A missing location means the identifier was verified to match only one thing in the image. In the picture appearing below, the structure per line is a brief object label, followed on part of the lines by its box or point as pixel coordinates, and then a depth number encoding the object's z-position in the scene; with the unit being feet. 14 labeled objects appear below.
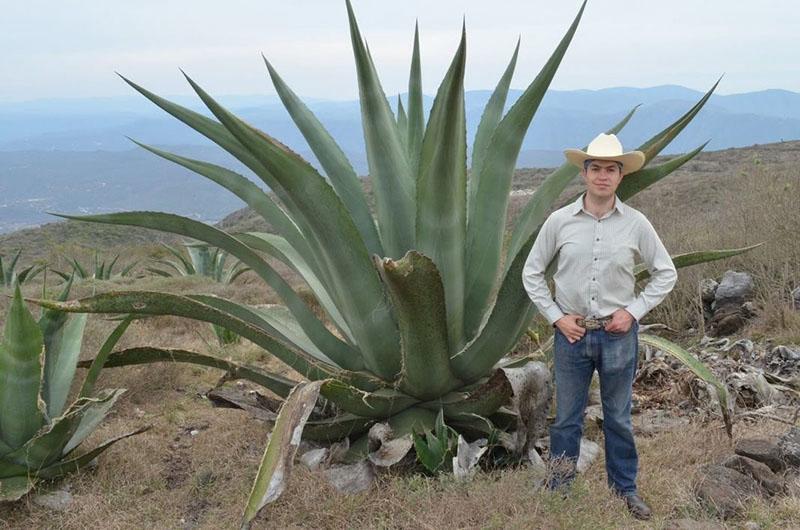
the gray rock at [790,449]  8.59
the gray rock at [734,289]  16.21
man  7.59
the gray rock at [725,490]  7.59
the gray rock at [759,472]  8.10
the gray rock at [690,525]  7.18
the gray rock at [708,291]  16.80
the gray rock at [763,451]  8.59
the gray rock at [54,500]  8.78
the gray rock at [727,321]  15.40
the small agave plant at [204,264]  34.78
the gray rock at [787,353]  12.56
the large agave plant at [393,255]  7.85
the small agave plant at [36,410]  8.65
